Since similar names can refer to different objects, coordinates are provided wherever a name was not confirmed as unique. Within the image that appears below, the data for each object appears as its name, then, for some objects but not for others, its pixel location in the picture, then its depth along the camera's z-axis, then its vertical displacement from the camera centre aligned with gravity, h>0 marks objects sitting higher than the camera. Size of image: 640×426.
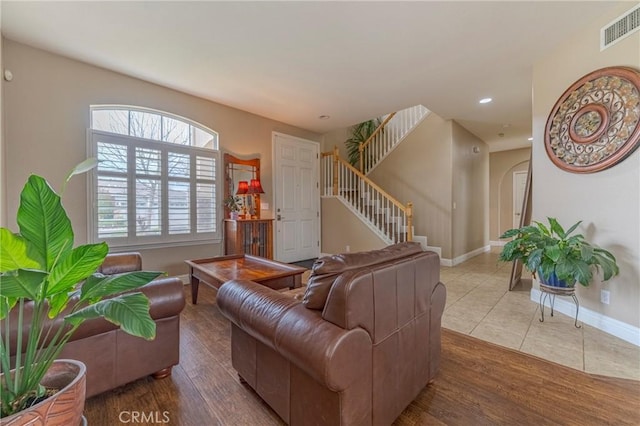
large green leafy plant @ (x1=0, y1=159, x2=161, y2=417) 0.79 -0.22
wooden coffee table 2.50 -0.60
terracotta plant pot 0.74 -0.57
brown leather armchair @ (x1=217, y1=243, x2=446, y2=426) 1.07 -0.56
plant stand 2.45 -0.75
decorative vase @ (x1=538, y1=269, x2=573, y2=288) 2.49 -0.66
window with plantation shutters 3.25 +0.43
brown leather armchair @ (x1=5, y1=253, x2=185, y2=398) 1.44 -0.77
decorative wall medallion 2.21 +0.79
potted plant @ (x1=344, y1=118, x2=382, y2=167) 6.50 +1.77
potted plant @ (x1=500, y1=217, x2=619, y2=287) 2.23 -0.40
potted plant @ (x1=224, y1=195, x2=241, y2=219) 4.32 +0.09
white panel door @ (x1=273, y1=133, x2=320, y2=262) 5.09 +0.25
